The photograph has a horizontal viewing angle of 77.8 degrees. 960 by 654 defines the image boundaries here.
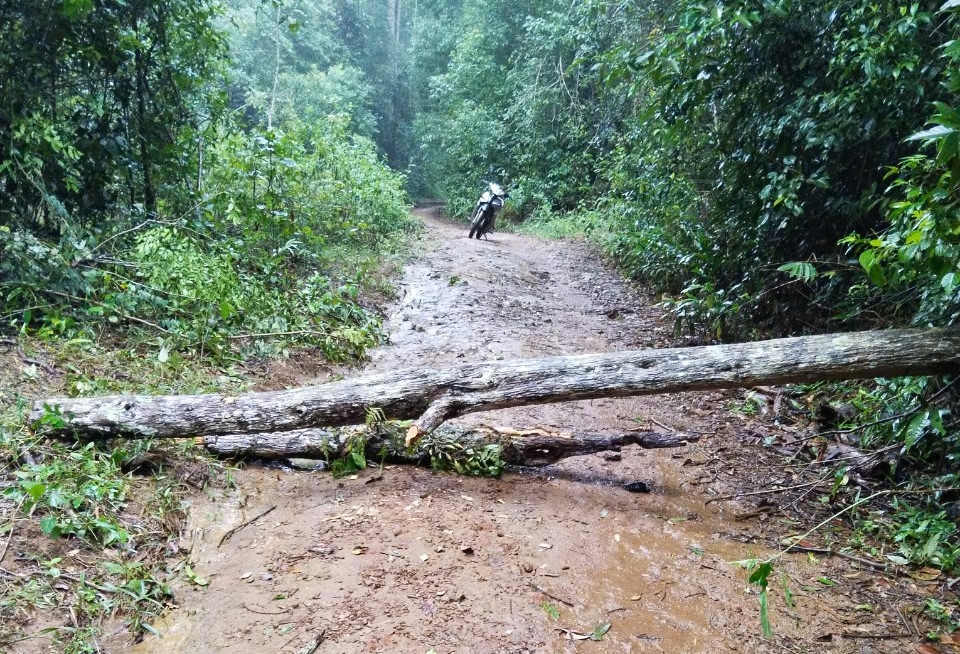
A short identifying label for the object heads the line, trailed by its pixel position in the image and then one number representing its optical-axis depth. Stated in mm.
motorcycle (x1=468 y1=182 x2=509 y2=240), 13016
